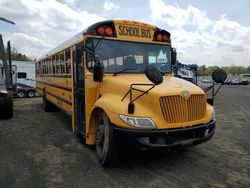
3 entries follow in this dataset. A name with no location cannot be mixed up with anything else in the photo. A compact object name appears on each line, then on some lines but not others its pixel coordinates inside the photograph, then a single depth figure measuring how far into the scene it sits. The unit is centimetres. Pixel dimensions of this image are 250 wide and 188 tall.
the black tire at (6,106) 617
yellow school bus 267
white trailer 1384
